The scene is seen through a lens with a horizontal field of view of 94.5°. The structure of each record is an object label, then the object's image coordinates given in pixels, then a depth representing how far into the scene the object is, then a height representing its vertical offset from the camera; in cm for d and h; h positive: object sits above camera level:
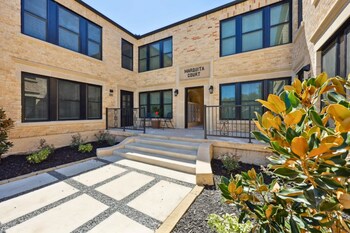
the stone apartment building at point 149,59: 566 +241
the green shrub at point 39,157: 510 -136
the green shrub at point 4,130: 492 -50
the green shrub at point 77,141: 690 -115
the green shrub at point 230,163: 442 -131
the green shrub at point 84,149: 637 -135
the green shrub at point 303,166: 82 -29
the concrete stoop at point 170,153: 425 -128
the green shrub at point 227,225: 183 -130
